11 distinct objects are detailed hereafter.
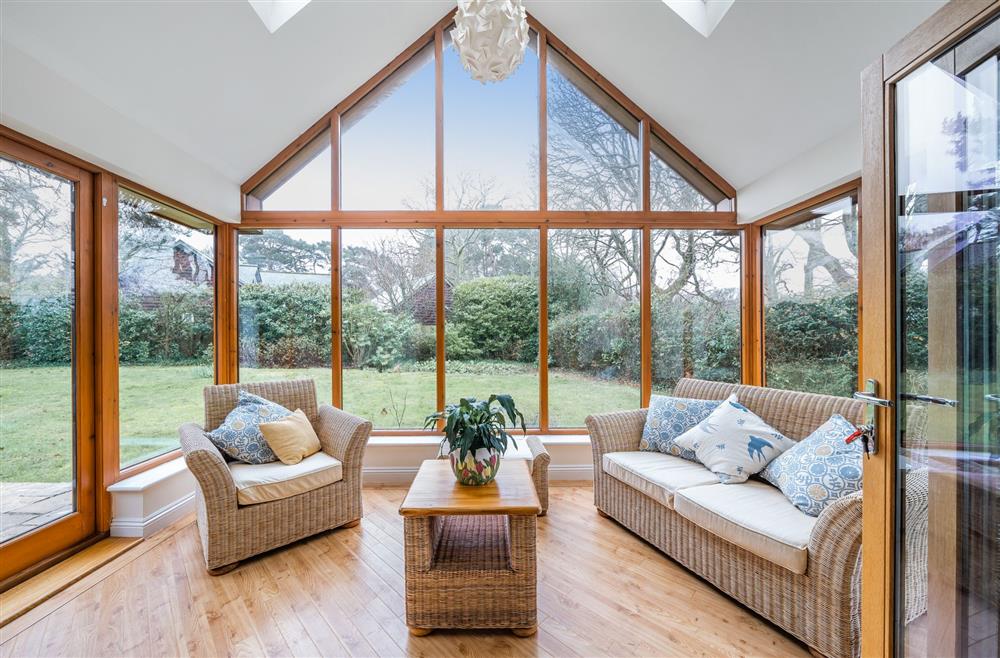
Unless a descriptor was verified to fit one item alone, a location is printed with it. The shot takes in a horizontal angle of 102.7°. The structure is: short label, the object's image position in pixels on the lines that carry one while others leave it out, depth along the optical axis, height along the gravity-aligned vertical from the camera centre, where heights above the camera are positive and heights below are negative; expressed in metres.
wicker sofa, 1.50 -0.91
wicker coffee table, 1.69 -1.07
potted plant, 1.94 -0.53
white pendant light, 1.58 +1.20
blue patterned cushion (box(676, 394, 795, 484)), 2.17 -0.66
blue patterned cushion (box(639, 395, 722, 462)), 2.60 -0.62
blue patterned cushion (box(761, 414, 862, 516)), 1.75 -0.66
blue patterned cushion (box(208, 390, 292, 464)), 2.48 -0.65
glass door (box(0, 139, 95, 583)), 1.99 -0.15
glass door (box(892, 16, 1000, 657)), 1.06 -0.09
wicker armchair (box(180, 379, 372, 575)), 2.09 -0.96
